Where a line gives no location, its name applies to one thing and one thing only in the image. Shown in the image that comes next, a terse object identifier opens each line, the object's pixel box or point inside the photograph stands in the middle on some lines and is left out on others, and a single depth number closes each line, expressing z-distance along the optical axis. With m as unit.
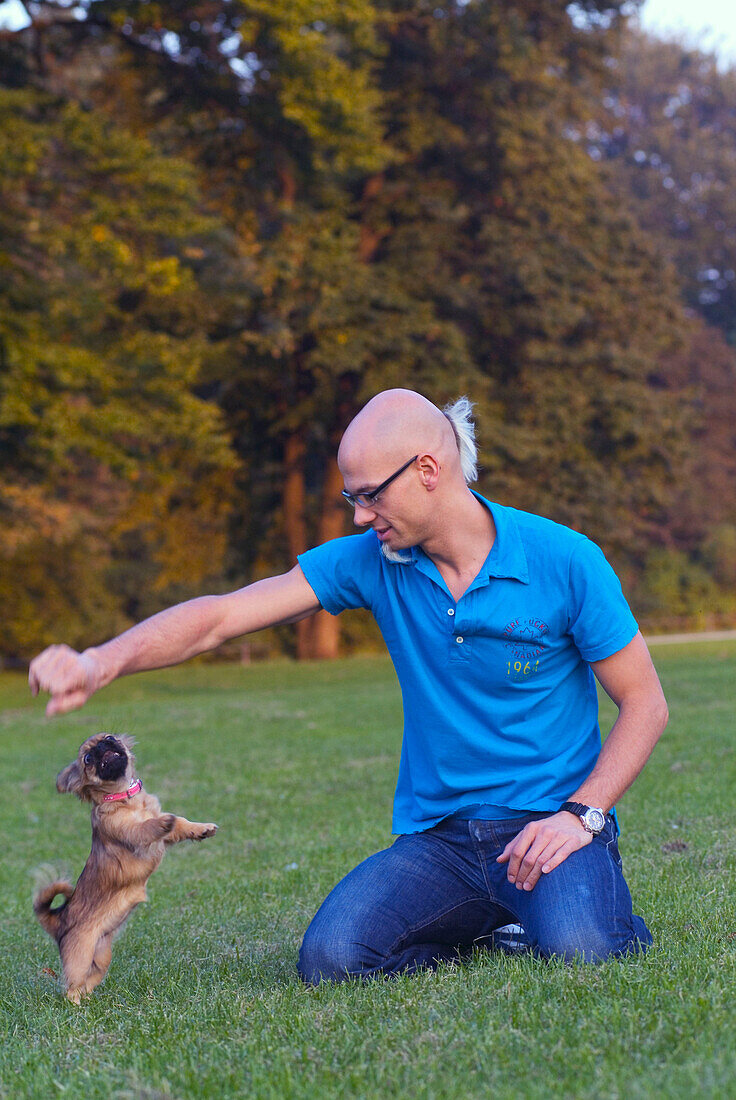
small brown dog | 4.46
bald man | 4.21
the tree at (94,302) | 20.25
